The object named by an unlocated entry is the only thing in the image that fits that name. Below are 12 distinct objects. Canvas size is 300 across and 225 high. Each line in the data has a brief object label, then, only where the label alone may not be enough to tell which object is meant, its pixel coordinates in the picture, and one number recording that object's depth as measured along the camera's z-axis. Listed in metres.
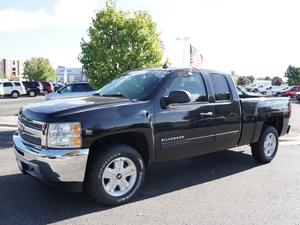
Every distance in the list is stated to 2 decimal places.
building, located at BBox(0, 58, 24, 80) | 148.50
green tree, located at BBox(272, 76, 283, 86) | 86.51
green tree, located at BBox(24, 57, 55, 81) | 84.18
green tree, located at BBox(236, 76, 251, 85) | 99.04
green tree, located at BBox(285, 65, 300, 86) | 63.03
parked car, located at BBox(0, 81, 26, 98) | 35.38
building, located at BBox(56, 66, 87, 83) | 104.91
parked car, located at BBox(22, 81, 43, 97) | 38.12
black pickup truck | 4.37
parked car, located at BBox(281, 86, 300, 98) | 39.44
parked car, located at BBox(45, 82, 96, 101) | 18.00
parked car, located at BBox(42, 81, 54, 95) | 40.62
